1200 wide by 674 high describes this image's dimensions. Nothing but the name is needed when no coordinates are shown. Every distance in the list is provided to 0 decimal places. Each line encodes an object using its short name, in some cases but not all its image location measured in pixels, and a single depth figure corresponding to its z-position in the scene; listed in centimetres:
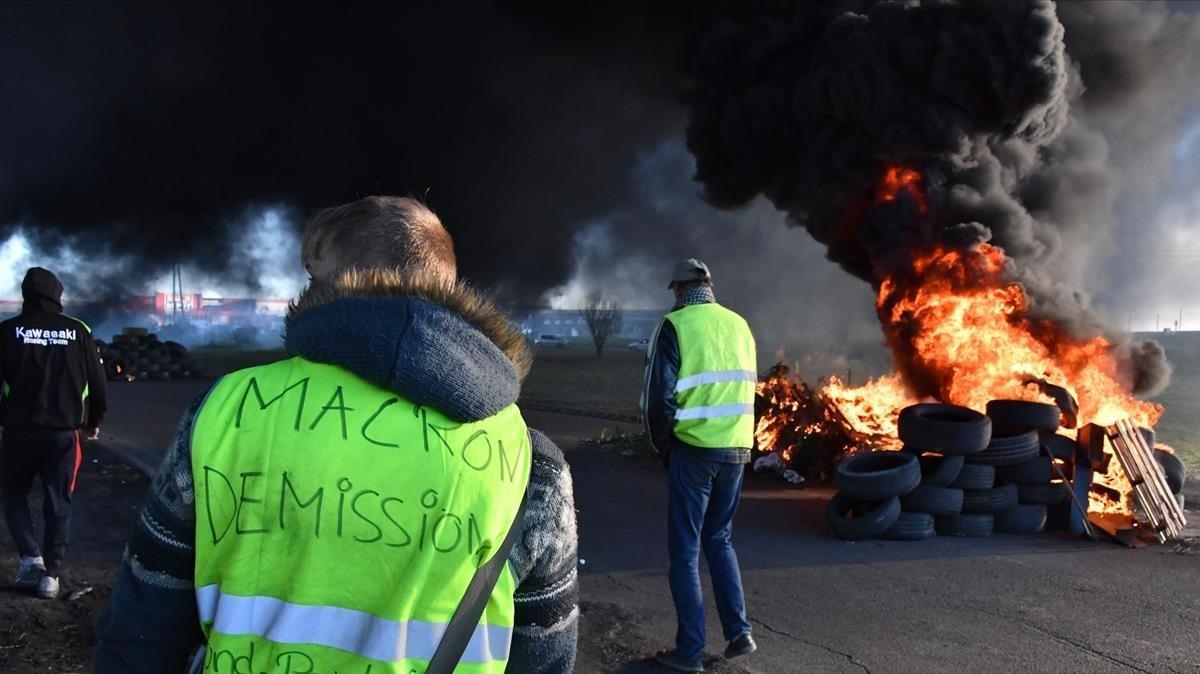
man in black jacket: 507
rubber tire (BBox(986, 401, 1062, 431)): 759
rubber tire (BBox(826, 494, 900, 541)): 692
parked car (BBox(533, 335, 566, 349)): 5722
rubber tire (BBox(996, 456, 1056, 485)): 737
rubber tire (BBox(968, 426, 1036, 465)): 738
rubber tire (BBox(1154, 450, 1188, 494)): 776
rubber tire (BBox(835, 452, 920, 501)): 702
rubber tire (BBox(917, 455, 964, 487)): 726
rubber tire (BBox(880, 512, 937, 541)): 700
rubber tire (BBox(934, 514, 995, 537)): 719
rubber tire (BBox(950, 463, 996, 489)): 730
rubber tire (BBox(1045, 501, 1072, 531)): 739
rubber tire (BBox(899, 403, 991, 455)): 727
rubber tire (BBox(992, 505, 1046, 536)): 725
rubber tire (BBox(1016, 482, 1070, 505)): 737
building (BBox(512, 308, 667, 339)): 7981
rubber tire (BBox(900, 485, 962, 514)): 718
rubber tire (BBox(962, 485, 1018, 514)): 727
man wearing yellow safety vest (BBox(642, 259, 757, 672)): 436
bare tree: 4294
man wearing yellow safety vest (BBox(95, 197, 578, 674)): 130
